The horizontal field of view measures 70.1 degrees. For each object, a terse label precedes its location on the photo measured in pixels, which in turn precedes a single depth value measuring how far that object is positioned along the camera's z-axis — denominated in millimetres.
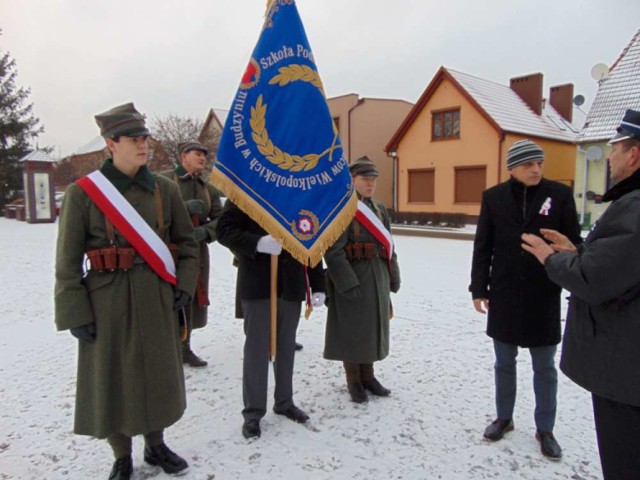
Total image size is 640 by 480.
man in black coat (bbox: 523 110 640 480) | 1999
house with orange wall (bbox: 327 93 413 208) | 27698
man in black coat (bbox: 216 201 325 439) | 3338
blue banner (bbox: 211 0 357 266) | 3293
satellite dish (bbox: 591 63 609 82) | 17281
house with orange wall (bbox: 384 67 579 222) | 20672
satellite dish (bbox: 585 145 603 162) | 16172
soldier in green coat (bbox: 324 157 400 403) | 3838
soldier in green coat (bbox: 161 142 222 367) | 4617
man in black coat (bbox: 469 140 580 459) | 3105
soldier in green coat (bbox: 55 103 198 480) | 2627
